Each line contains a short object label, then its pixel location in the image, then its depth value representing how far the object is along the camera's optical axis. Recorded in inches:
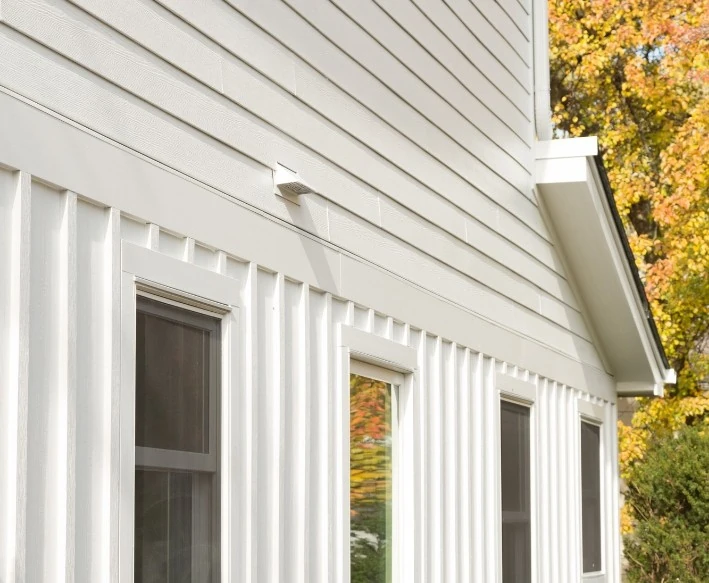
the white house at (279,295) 232.7
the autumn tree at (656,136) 1029.7
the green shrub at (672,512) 867.3
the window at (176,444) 261.0
